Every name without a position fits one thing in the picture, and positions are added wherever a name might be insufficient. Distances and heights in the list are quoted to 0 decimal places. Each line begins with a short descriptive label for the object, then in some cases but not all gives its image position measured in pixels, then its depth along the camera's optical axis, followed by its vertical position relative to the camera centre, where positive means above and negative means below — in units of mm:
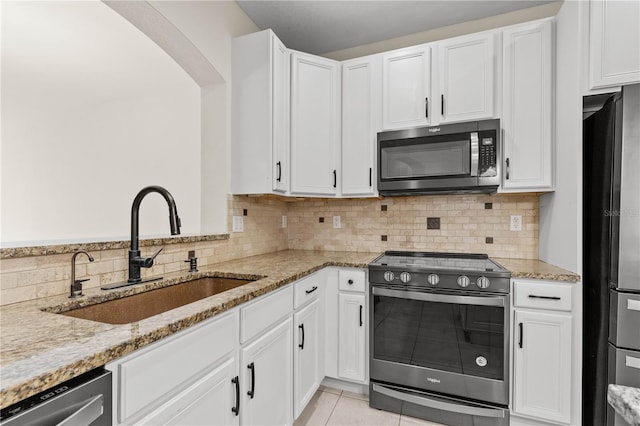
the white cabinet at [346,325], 2174 -804
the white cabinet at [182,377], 820 -514
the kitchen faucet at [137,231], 1473 -108
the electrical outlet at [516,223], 2412 -92
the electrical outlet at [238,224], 2374 -114
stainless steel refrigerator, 1532 -227
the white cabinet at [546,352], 1737 -786
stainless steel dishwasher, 599 -404
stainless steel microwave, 2133 +364
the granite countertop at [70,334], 634 -341
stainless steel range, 1859 -808
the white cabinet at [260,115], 2244 +682
